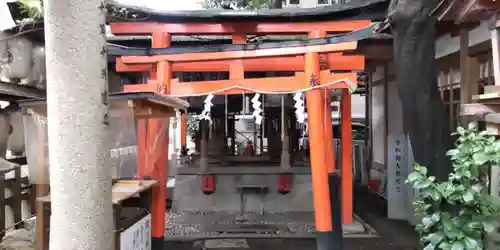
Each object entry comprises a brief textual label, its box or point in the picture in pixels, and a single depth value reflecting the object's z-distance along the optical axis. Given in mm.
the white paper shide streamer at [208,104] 7562
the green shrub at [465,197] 3935
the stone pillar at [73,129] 2730
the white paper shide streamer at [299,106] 7348
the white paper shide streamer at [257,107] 7465
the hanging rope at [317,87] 7192
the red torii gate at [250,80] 7289
